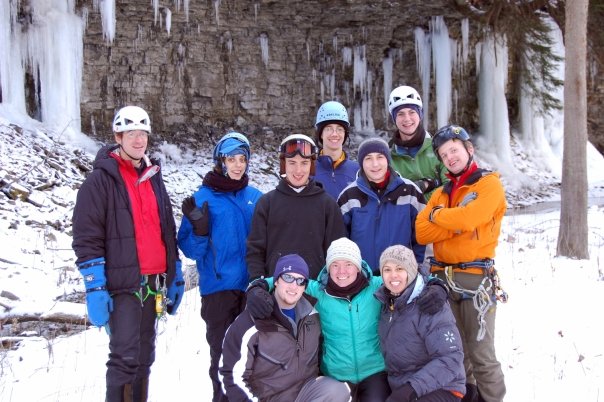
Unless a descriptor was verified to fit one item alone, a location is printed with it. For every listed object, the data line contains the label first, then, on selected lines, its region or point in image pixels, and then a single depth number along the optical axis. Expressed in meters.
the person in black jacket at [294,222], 3.59
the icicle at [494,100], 19.03
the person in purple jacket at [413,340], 3.04
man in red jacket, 3.40
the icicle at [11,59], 13.01
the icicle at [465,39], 18.34
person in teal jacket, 3.24
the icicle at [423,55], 19.05
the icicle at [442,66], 18.52
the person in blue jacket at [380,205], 3.65
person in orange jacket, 3.38
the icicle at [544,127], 20.28
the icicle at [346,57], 19.30
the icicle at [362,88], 19.42
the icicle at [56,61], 13.64
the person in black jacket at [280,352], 3.10
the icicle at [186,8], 16.88
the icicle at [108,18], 15.06
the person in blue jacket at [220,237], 3.80
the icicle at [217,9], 17.38
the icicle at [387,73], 19.62
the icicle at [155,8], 16.28
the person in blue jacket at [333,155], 4.30
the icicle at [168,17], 16.58
